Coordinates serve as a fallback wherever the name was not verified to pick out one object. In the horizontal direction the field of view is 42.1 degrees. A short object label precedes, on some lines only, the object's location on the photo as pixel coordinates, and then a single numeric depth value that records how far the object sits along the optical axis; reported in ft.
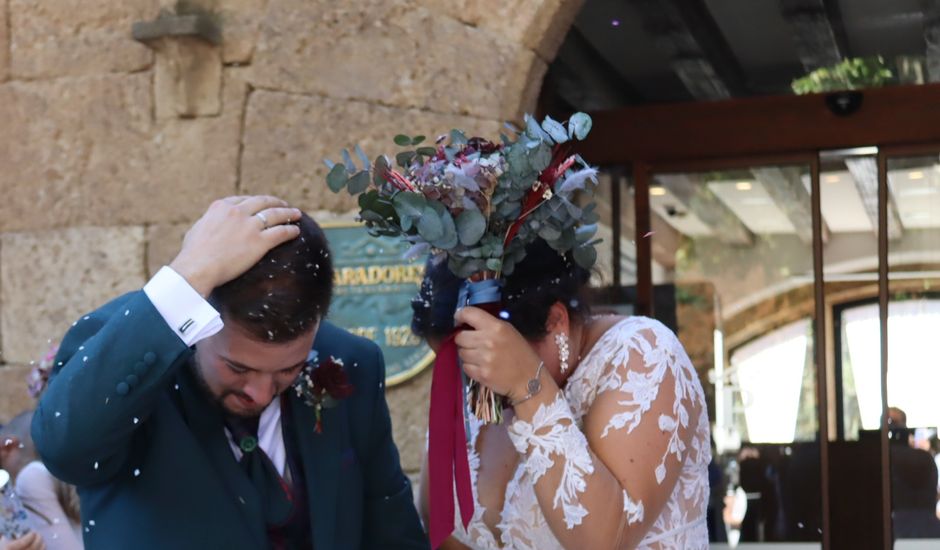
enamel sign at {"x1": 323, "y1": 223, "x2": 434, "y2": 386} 14.67
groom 6.79
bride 7.71
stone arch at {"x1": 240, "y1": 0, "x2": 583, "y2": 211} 14.67
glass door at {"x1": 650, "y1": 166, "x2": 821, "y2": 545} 16.93
